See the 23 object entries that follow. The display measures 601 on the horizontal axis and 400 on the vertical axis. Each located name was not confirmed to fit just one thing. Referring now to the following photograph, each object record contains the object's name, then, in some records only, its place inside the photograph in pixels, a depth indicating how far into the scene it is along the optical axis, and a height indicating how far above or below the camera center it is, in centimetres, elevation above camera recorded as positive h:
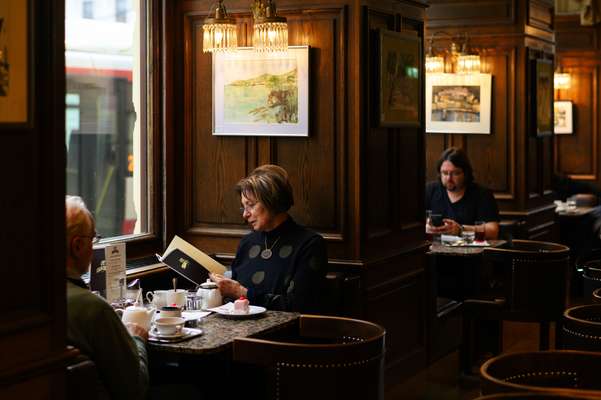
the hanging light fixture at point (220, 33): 561 +65
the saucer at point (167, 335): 421 -76
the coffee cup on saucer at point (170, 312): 445 -70
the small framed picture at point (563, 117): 1255 +42
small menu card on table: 479 -57
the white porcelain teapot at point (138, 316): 427 -69
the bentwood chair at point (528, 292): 645 -90
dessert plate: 465 -73
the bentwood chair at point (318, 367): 389 -83
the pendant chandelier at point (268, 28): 538 +66
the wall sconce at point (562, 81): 1252 +86
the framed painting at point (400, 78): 596 +44
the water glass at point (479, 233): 743 -59
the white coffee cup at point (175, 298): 479 -68
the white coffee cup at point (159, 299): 480 -69
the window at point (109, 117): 543 +20
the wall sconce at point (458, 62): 876 +77
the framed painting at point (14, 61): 291 +26
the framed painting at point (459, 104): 898 +42
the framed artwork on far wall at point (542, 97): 930 +50
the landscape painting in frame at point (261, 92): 582 +34
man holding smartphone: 775 -35
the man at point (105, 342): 362 -67
